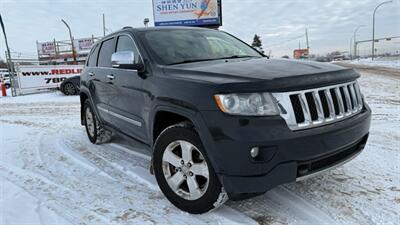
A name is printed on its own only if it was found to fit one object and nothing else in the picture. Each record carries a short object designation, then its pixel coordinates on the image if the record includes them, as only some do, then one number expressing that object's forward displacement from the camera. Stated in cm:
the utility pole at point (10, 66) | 1686
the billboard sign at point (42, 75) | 1752
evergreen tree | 7255
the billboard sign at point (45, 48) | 4825
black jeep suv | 249
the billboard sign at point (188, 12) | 2314
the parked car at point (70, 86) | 1569
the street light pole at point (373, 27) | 4558
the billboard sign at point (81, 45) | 4472
